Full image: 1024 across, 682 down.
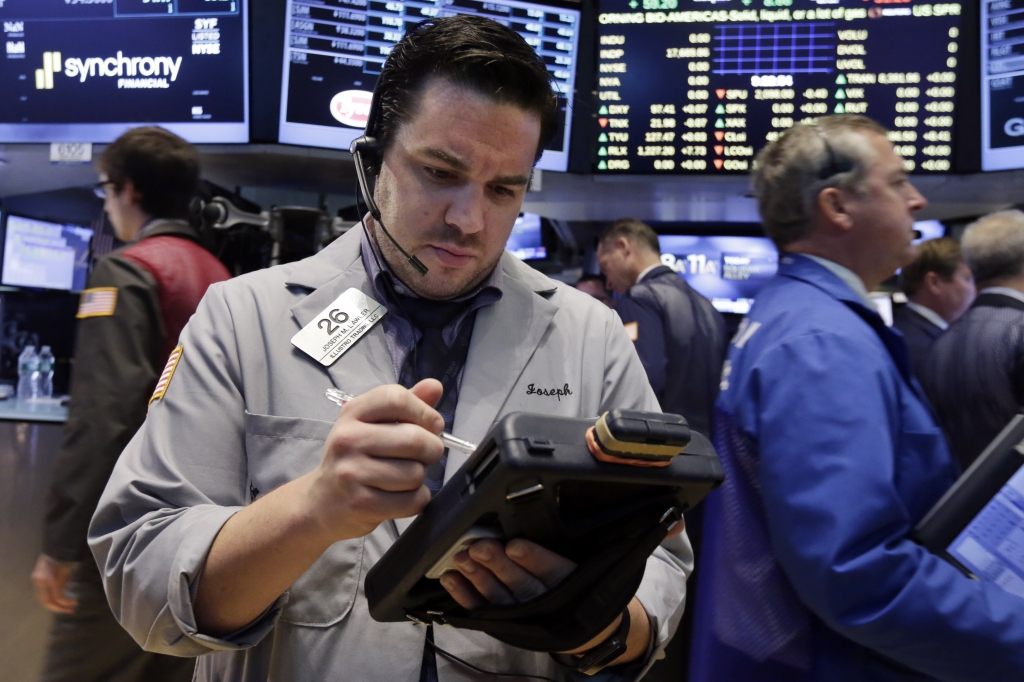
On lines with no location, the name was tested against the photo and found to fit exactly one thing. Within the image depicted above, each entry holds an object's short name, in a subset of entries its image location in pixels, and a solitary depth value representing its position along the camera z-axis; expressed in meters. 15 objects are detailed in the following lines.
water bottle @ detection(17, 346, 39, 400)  3.93
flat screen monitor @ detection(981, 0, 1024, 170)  2.78
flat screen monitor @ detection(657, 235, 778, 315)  4.45
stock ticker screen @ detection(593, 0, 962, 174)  2.88
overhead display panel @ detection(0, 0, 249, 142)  2.91
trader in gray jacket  0.77
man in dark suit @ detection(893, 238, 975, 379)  3.64
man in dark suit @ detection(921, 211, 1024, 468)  2.07
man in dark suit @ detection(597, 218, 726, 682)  3.16
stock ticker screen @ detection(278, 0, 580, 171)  2.88
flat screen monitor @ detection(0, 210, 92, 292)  4.26
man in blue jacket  1.11
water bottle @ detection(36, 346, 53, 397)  4.02
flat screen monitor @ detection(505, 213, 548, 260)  4.69
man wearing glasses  1.83
